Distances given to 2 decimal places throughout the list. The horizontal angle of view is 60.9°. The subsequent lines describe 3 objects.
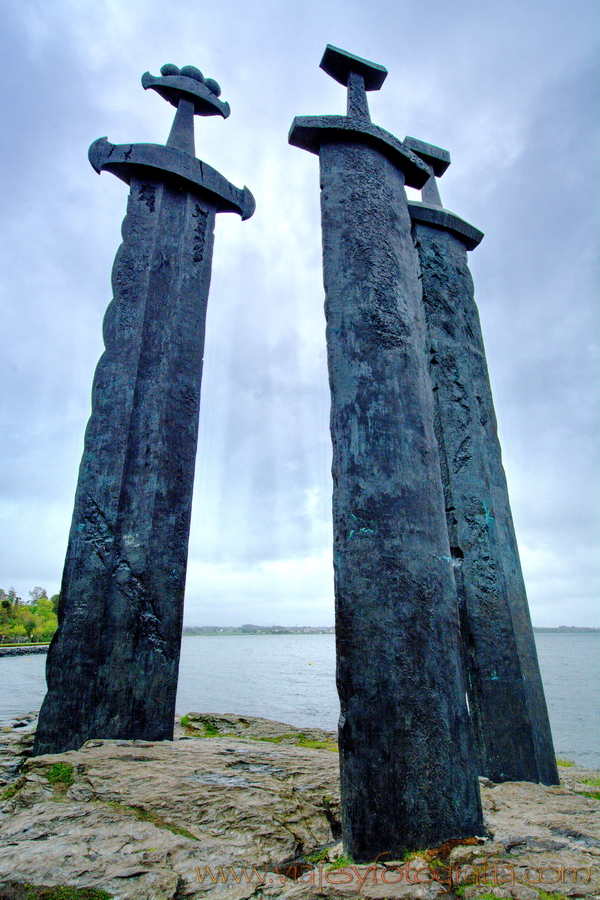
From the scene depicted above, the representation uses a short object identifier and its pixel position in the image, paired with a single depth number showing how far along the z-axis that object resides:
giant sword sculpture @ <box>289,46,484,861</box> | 2.45
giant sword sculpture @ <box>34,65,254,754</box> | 4.66
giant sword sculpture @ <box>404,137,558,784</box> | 4.39
